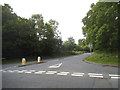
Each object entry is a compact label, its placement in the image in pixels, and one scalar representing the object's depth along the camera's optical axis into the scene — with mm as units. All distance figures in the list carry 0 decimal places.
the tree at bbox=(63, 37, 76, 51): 50538
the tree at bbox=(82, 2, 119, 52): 10327
